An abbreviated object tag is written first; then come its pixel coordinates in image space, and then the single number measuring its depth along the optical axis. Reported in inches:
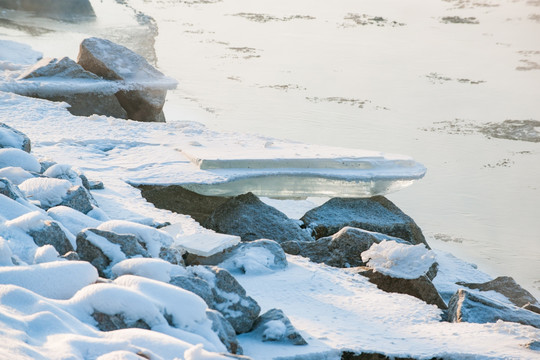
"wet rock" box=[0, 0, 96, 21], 1147.3
